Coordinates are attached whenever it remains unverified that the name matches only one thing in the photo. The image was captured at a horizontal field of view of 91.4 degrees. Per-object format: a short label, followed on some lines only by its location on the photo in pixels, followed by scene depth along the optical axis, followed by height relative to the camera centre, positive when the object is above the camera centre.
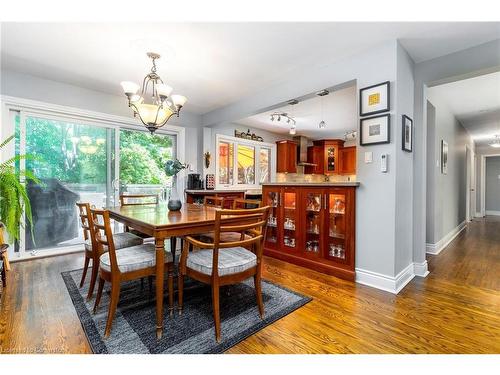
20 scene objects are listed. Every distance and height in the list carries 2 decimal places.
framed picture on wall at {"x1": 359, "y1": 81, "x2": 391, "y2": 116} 2.34 +0.87
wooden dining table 1.61 -0.27
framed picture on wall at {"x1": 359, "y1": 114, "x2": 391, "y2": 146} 2.34 +0.56
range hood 6.72 +0.99
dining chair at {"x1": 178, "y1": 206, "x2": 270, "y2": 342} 1.58 -0.53
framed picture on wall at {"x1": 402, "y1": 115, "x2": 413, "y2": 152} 2.42 +0.54
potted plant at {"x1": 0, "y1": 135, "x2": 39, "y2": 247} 2.40 -0.11
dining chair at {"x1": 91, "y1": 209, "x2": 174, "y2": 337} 1.61 -0.54
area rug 1.51 -0.98
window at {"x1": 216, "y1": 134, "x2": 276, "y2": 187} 5.38 +0.60
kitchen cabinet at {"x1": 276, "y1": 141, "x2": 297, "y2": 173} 6.43 +0.80
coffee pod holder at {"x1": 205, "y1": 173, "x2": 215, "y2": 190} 4.84 +0.11
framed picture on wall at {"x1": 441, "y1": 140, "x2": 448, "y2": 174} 3.91 +0.49
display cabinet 2.62 -0.47
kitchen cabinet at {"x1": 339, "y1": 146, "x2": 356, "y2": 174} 6.73 +0.76
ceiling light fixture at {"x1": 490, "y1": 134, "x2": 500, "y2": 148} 6.23 +1.25
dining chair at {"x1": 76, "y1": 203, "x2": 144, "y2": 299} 1.91 -0.53
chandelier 2.29 +0.82
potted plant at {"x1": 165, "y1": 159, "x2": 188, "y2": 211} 2.41 -0.04
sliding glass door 3.31 +0.26
